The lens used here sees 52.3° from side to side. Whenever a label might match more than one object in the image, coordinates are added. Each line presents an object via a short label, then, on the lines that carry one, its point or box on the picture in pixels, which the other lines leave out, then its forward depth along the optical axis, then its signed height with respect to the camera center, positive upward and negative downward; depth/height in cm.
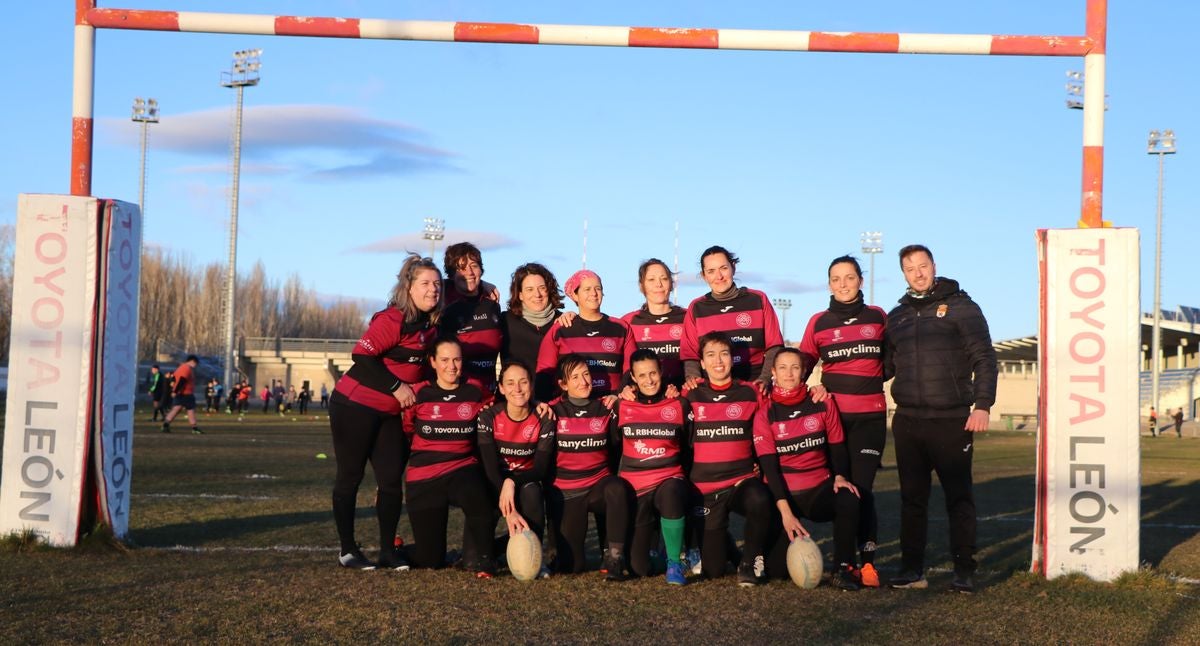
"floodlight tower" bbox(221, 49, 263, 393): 4878 +1003
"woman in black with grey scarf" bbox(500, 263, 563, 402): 766 +28
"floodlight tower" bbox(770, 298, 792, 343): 7725 +371
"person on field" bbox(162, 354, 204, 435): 2523 -90
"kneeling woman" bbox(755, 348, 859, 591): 675 -50
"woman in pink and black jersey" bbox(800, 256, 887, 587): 689 +0
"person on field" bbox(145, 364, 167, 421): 3048 -108
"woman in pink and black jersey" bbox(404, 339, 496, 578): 695 -63
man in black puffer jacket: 664 -15
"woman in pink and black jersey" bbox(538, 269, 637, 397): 742 +10
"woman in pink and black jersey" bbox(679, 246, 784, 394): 732 +24
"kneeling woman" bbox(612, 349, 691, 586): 683 -49
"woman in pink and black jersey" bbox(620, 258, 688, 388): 751 +21
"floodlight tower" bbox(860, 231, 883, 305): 6725 +683
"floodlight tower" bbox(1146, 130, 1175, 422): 5109 +654
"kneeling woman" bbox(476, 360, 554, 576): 691 -54
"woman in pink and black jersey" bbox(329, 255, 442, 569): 700 -27
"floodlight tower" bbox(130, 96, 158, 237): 5219 +985
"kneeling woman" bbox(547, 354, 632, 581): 693 -60
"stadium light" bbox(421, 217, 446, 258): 6397 +652
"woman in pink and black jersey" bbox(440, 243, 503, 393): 757 +23
